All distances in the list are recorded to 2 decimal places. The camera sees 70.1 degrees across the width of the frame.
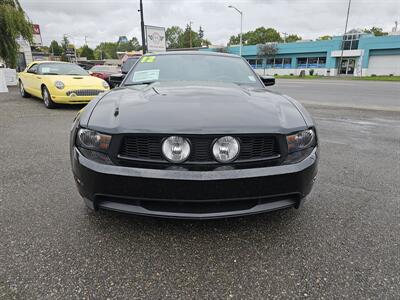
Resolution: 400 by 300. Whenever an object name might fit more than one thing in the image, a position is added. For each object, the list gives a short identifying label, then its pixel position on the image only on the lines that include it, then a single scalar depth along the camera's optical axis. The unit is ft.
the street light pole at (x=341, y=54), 134.68
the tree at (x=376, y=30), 285.19
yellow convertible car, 24.62
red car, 49.29
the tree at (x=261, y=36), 276.41
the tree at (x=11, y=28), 47.88
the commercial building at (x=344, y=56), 135.54
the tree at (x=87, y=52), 317.01
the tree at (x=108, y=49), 393.29
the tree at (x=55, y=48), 304.05
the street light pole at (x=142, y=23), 60.34
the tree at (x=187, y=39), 310.45
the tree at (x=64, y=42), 313.28
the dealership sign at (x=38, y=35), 109.58
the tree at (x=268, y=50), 165.37
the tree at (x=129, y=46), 415.23
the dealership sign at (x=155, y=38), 84.24
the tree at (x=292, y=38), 313.32
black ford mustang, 5.54
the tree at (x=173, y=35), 346.83
